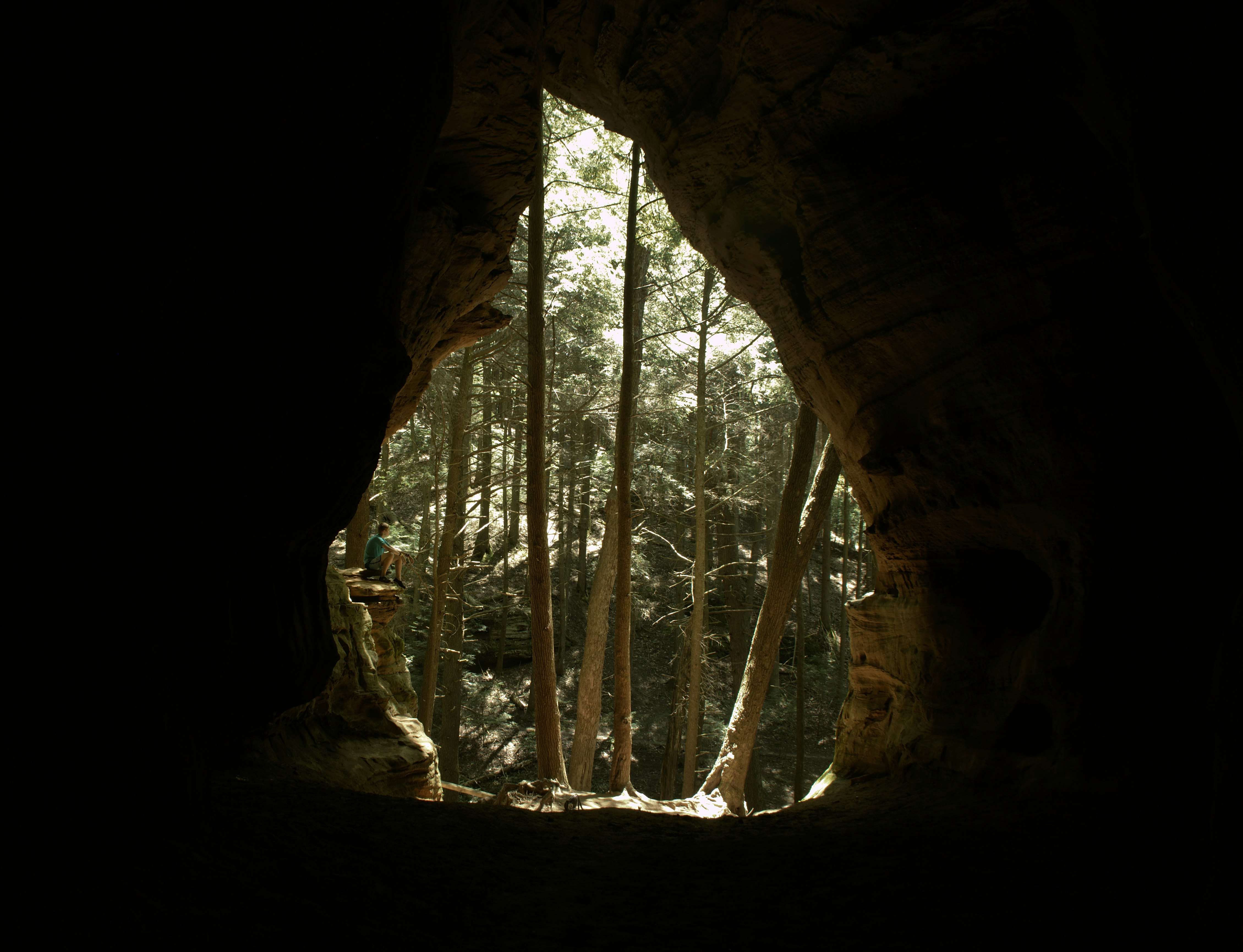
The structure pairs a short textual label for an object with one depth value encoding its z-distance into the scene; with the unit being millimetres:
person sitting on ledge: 11516
